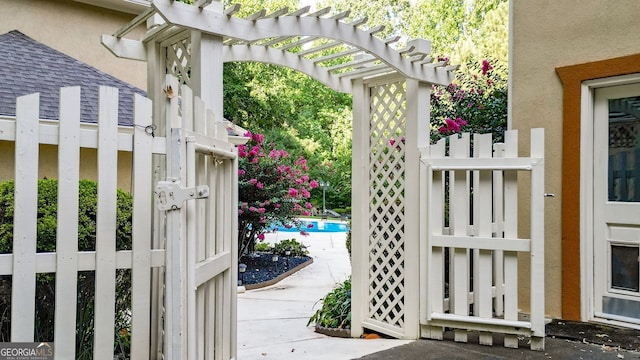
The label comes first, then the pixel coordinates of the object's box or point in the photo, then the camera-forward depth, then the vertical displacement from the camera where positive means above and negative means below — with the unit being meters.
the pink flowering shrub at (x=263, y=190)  9.12 -0.12
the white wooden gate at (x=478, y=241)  3.79 -0.44
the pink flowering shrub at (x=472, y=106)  5.88 +0.96
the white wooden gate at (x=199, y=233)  2.00 -0.23
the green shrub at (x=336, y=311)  4.91 -1.27
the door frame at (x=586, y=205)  4.44 -0.18
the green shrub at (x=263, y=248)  11.18 -1.43
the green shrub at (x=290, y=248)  10.80 -1.39
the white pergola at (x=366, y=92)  2.92 +0.66
